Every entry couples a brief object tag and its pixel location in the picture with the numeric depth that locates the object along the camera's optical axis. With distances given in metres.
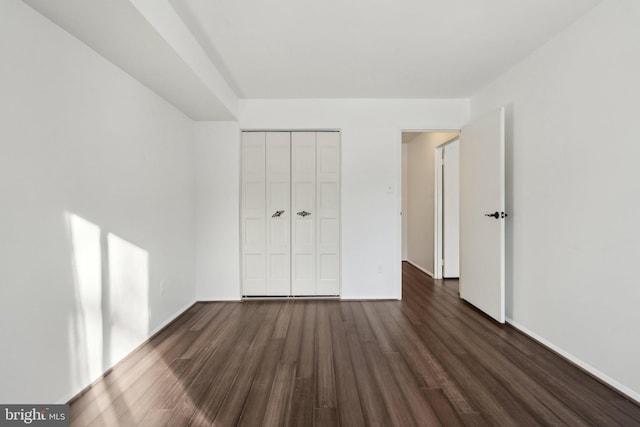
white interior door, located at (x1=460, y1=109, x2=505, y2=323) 2.51
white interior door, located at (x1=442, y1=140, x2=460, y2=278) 4.25
